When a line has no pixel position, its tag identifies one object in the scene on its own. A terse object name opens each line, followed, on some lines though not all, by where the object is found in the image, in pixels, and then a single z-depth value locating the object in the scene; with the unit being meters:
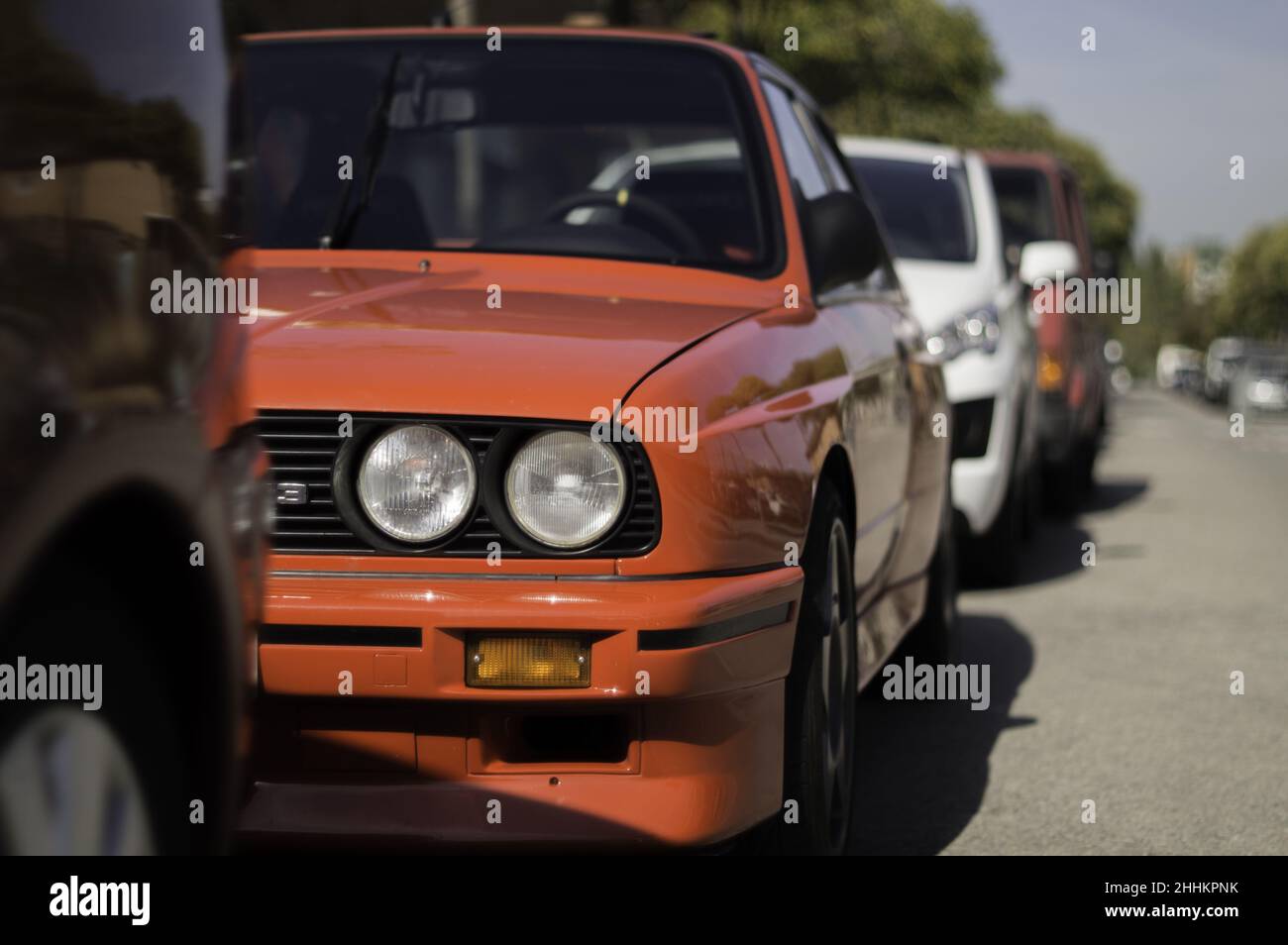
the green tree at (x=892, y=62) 39.09
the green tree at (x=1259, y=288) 122.56
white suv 8.86
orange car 3.31
